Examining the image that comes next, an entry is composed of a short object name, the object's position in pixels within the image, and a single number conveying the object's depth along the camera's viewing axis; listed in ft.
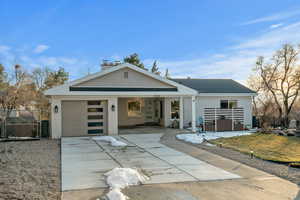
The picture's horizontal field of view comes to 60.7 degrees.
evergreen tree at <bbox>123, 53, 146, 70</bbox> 113.61
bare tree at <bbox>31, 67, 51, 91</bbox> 96.17
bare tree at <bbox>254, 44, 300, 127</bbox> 68.13
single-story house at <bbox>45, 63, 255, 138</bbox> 48.49
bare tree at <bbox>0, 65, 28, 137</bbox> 71.92
